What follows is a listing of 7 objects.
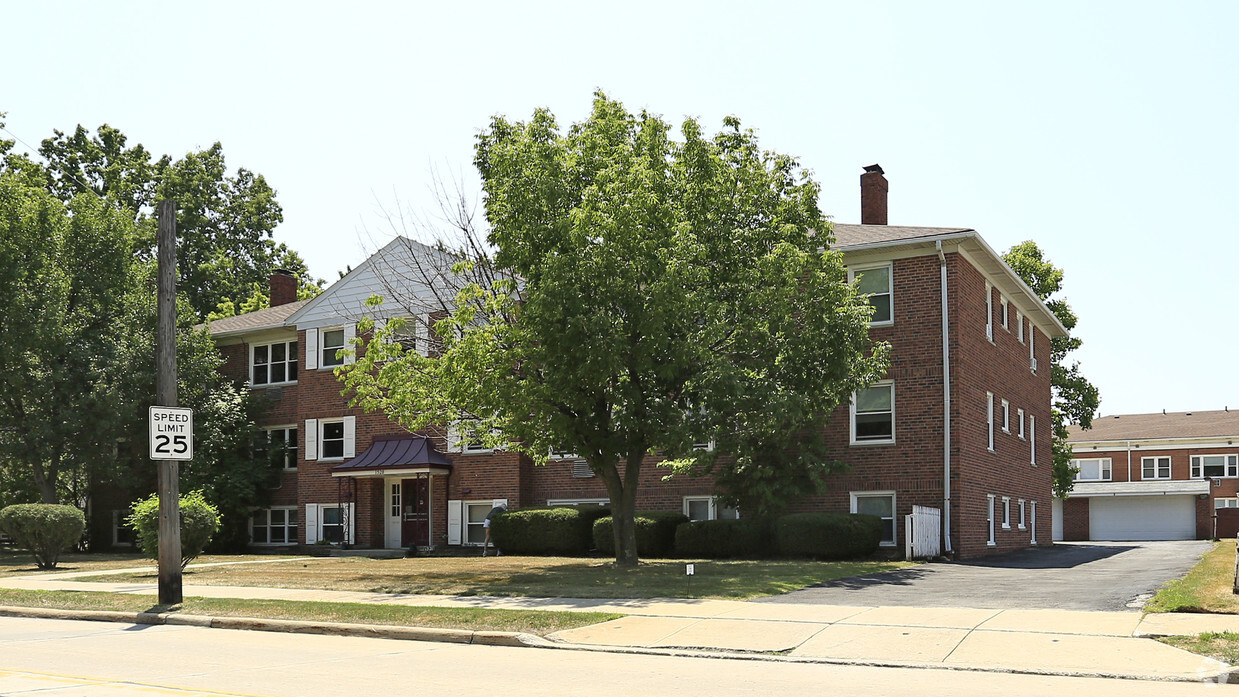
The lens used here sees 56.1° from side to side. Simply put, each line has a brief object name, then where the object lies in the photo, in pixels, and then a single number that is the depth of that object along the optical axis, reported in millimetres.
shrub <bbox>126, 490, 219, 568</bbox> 22688
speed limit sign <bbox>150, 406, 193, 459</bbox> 16250
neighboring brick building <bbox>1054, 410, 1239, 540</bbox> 53781
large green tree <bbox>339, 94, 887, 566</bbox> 20266
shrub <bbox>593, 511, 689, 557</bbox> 28625
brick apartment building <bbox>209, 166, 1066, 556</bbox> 27438
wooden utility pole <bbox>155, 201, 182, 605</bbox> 16672
